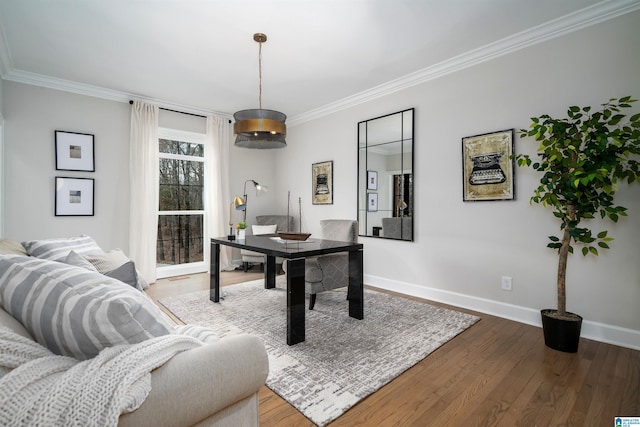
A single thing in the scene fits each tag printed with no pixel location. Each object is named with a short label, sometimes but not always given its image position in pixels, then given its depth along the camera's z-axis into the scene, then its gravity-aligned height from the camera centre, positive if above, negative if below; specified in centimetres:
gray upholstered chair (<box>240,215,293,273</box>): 533 -17
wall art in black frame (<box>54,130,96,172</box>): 380 +74
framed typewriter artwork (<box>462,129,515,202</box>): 296 +45
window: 470 +11
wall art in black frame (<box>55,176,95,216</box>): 380 +18
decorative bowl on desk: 306 -25
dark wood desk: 242 -52
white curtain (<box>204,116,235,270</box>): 497 +49
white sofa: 81 -49
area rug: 183 -102
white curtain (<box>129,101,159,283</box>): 424 +31
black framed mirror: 378 +45
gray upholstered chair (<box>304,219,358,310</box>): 297 -58
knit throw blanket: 69 -41
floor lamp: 345 +9
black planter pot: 228 -90
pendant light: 264 +72
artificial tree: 216 +31
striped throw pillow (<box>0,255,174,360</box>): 85 -29
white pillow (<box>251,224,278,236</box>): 522 -30
